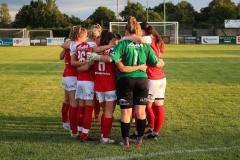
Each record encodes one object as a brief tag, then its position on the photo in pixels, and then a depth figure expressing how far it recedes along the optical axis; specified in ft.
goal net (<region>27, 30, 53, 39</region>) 220.84
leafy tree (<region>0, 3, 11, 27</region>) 378.53
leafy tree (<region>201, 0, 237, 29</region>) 284.82
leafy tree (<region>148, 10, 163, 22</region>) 276.10
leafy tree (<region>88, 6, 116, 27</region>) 292.40
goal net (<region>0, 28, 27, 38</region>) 208.39
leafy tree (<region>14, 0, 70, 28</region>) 292.40
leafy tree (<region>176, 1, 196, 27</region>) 304.71
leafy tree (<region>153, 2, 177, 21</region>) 312.91
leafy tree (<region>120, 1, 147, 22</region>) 280.88
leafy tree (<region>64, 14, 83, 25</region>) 312.62
